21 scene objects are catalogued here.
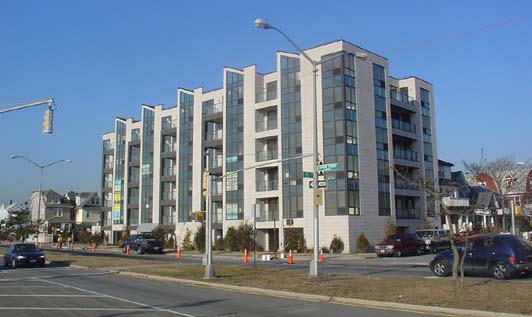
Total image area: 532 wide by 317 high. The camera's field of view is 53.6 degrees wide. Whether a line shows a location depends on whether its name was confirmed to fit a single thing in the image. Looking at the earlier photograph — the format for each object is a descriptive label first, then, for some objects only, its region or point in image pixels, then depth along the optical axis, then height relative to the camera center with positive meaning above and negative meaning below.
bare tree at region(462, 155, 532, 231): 48.91 +5.29
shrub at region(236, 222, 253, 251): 52.00 -1.20
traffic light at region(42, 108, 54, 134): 21.36 +4.31
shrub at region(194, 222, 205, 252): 55.59 -1.36
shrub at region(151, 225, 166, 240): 64.71 -0.81
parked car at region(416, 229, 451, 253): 42.16 -1.27
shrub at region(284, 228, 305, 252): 48.97 -1.54
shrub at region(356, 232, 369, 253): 47.34 -1.81
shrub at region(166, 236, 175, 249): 65.31 -2.18
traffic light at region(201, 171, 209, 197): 24.31 +2.08
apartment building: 49.47 +8.33
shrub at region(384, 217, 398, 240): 50.25 -0.43
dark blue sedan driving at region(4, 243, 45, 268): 31.65 -1.77
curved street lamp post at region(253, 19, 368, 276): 19.79 +2.34
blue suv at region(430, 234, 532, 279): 17.78 -1.20
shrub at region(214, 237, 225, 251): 55.14 -2.08
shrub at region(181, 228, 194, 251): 61.89 -2.10
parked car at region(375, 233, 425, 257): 39.06 -1.66
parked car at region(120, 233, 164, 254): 52.66 -1.83
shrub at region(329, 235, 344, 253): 46.88 -1.87
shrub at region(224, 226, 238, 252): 53.16 -1.54
